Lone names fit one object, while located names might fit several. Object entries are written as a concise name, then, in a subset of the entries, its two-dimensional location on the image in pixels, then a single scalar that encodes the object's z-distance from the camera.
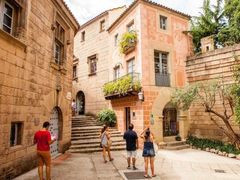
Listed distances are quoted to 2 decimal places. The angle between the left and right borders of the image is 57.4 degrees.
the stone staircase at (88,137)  12.02
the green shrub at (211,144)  11.02
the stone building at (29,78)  6.35
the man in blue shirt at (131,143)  7.94
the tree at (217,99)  11.36
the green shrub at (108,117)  15.74
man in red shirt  6.14
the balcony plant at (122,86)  12.93
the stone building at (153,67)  13.09
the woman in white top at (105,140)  9.27
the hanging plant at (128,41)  13.80
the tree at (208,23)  18.25
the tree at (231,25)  15.88
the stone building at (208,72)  12.59
